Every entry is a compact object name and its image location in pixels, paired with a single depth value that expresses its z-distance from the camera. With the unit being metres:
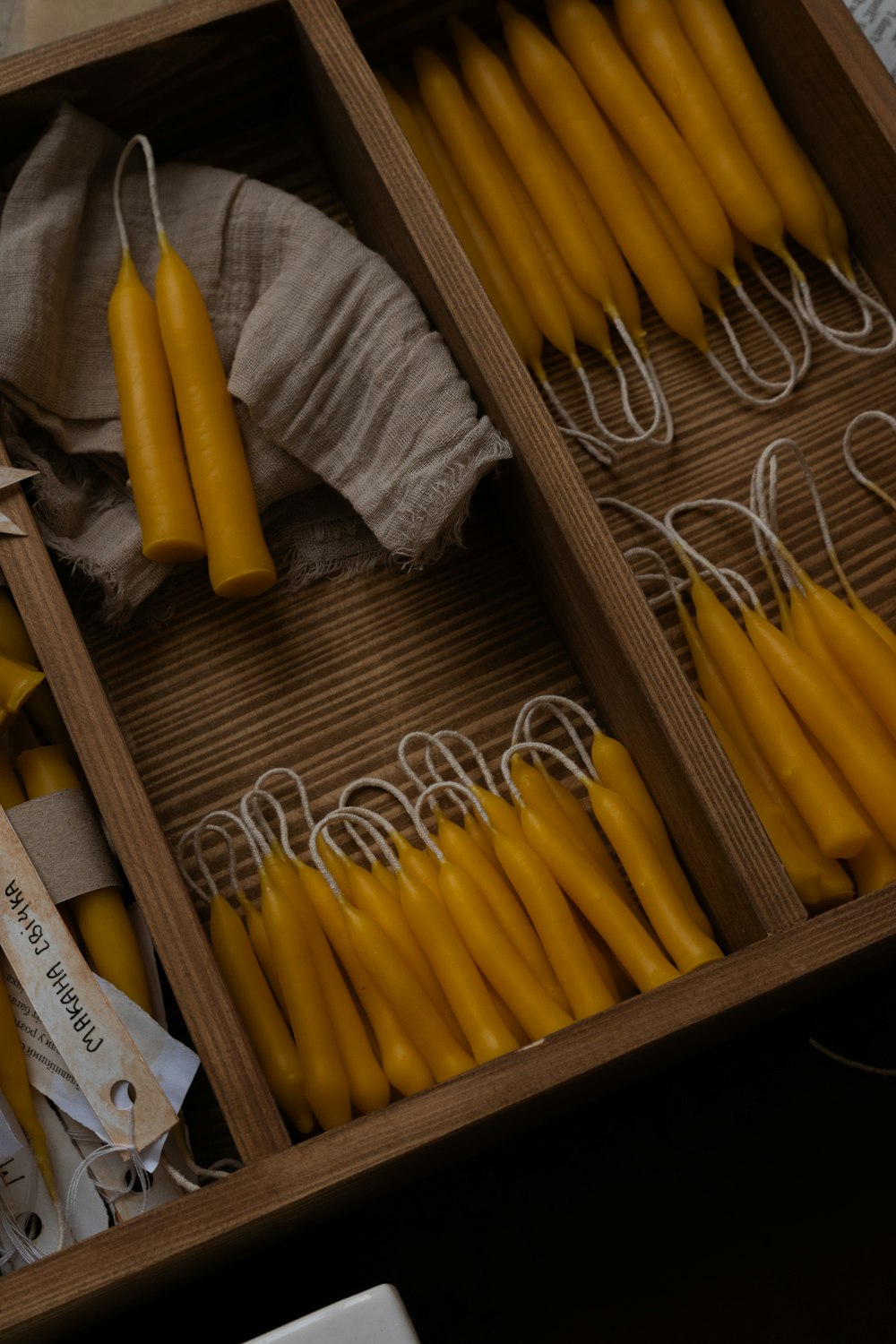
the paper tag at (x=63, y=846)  0.90
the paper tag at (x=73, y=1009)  0.88
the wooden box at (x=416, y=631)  0.87
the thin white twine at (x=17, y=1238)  0.88
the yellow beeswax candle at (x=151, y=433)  0.95
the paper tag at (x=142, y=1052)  0.90
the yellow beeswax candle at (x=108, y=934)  0.91
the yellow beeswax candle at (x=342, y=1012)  0.91
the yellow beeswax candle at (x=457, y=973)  0.91
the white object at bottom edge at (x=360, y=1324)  0.85
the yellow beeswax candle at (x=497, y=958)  0.91
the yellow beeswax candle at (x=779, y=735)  0.91
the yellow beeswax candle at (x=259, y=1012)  0.91
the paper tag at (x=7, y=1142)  0.88
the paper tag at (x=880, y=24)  1.00
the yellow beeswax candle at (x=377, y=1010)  0.91
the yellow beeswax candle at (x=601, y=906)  0.91
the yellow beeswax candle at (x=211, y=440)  0.95
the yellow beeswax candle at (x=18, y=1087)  0.89
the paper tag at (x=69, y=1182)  0.89
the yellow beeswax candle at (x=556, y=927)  0.91
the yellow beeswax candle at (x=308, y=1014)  0.91
